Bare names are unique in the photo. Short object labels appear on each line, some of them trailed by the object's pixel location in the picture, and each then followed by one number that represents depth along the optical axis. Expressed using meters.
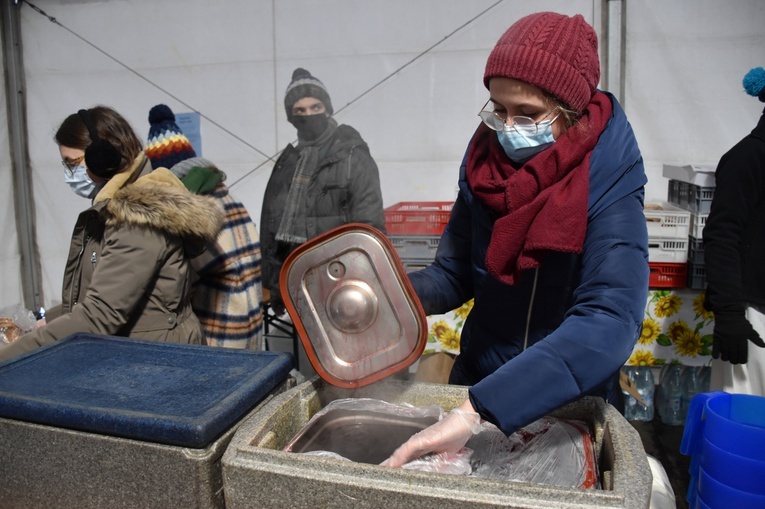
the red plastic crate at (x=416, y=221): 3.58
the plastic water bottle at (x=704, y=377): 3.60
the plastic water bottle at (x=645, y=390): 3.69
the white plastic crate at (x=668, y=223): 3.37
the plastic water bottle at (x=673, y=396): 3.70
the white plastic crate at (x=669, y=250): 3.40
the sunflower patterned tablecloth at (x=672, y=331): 3.43
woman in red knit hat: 1.06
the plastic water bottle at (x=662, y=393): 3.72
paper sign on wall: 4.27
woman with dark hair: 1.86
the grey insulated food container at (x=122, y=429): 1.08
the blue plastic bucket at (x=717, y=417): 1.50
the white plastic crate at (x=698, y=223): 3.31
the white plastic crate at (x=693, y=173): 3.22
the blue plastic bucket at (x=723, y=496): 1.44
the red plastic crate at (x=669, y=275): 3.41
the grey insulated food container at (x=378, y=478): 0.90
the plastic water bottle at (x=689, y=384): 3.63
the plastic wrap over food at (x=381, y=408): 1.30
